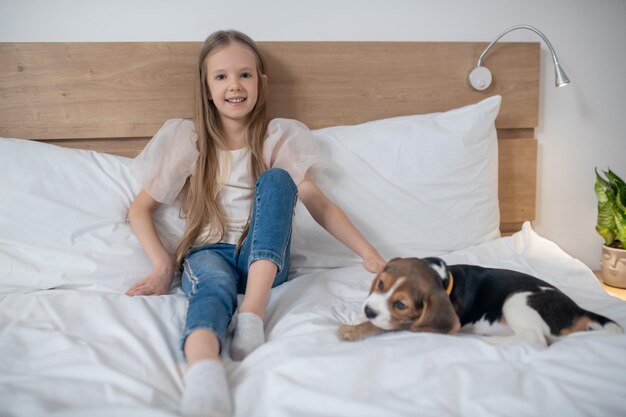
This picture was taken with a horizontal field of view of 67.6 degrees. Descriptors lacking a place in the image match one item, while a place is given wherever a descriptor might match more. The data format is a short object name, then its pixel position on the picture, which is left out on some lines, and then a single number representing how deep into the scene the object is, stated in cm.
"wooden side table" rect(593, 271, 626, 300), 149
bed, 69
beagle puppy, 79
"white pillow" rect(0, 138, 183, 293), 115
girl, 106
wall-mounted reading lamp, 157
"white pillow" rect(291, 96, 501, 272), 136
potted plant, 151
